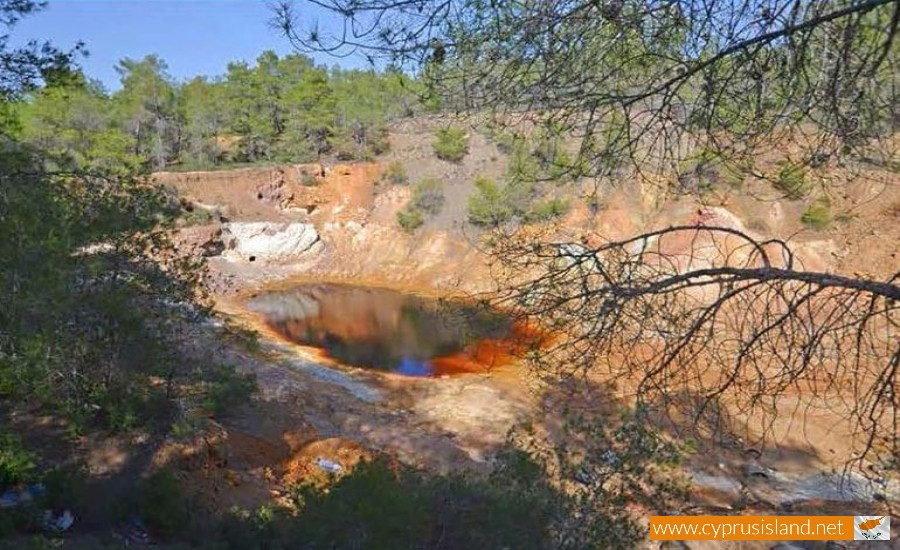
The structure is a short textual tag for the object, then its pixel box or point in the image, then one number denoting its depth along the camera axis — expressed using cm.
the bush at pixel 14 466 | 425
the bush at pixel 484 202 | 1738
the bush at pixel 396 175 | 2488
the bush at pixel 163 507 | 424
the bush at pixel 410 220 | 2288
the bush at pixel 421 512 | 357
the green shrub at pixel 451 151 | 2349
